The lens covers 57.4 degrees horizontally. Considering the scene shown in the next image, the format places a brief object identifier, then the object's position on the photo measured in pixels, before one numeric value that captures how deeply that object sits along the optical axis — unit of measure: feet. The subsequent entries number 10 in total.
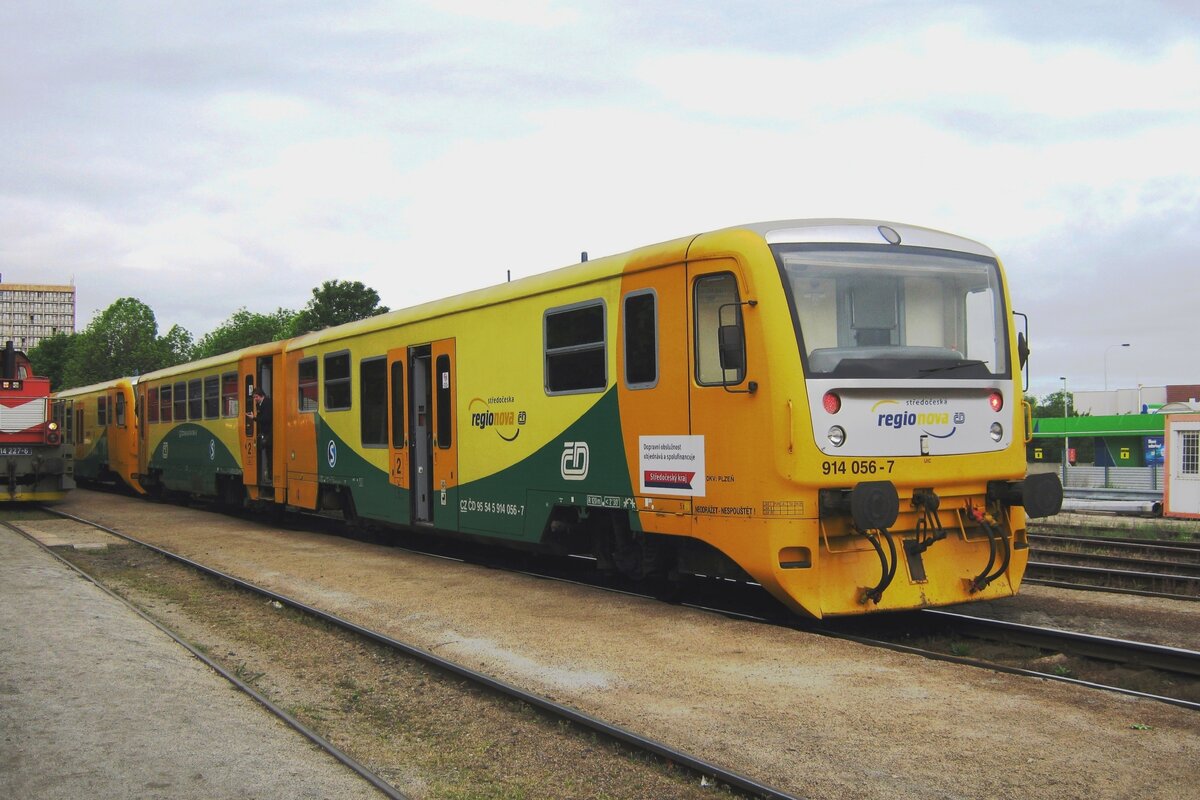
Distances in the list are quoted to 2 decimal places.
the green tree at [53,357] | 389.60
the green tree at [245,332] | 352.49
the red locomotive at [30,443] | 71.26
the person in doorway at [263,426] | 59.52
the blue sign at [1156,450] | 91.66
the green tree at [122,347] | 304.91
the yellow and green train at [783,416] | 26.12
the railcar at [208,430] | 61.11
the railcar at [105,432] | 88.69
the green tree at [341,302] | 256.93
